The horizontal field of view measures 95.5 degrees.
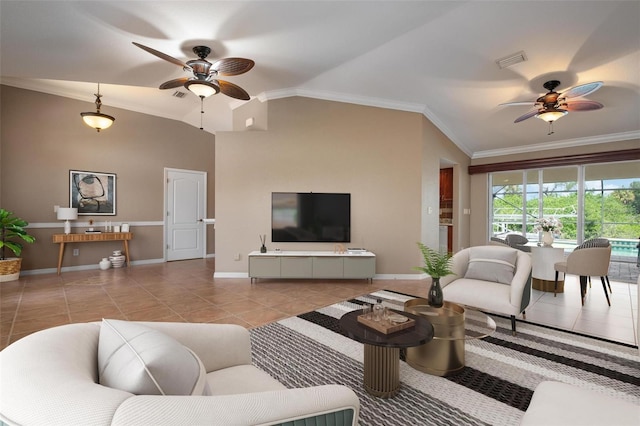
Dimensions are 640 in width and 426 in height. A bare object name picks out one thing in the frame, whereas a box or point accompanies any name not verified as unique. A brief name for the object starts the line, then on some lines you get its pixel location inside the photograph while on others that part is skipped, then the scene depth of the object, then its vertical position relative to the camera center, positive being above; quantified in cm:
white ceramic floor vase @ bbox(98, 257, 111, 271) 571 -101
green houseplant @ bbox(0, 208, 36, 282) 462 -45
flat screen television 503 -7
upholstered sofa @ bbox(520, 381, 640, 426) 104 -75
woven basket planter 464 -91
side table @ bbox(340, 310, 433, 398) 173 -90
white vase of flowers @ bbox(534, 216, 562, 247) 422 -23
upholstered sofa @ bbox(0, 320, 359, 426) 62 -43
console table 524 -48
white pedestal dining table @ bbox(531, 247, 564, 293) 416 -78
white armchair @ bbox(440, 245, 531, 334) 268 -71
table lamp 523 -4
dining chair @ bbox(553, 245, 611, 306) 370 -65
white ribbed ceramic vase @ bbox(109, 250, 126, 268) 586 -94
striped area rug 171 -115
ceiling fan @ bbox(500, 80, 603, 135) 369 +141
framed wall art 558 +40
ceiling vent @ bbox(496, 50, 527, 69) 350 +190
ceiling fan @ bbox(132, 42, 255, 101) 301 +154
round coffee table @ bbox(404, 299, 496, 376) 209 -91
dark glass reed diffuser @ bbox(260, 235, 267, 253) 496 -46
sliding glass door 577 +24
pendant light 477 +157
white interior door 678 -3
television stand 462 -85
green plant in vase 223 -45
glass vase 229 -65
